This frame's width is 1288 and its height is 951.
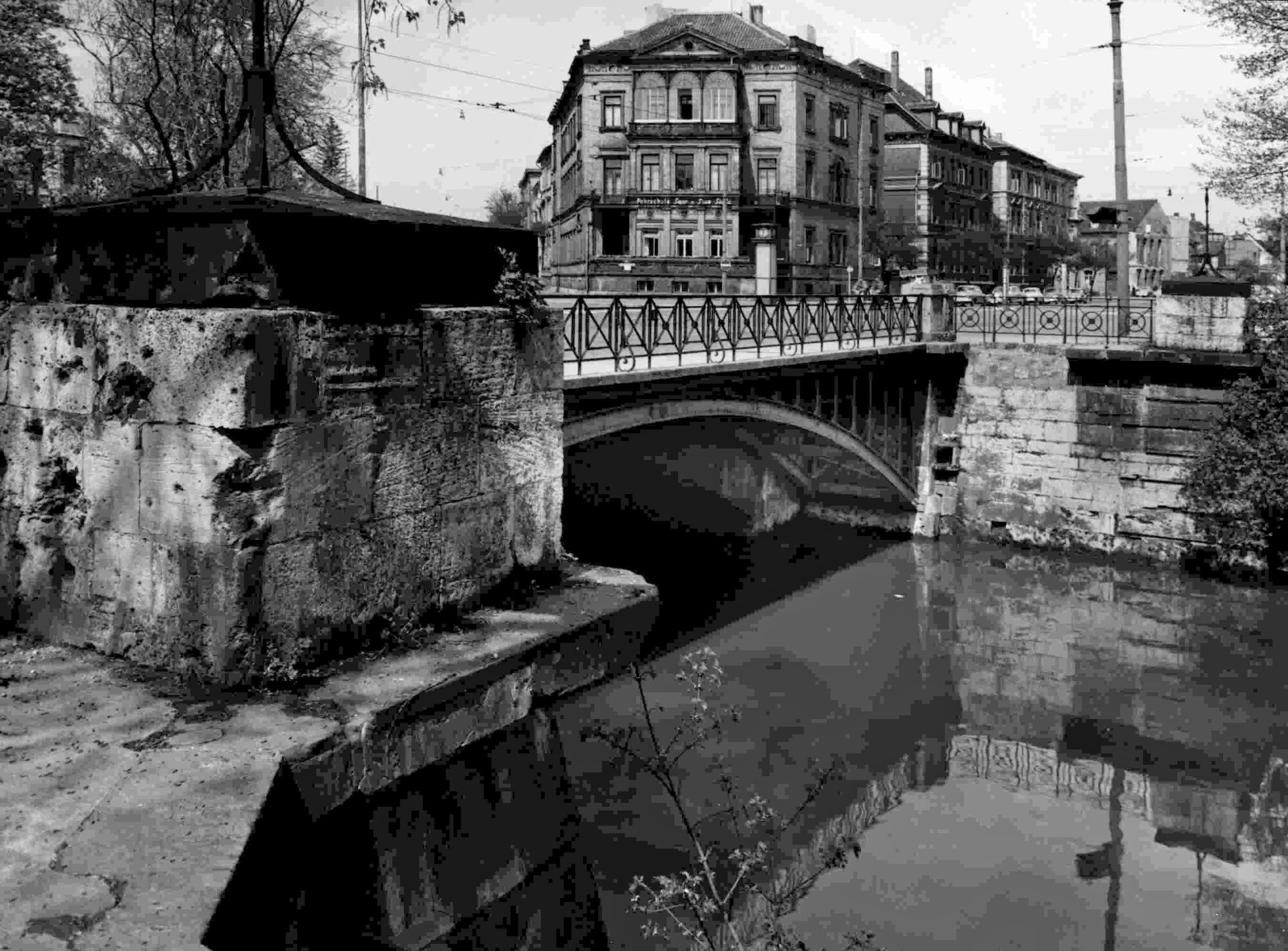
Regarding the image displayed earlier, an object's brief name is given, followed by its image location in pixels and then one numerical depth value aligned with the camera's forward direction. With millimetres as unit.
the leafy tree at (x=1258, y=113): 26094
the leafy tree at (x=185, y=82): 17078
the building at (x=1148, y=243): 99688
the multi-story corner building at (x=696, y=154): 54938
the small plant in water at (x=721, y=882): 4648
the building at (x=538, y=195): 83250
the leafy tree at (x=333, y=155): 28086
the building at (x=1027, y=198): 75250
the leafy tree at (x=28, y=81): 25156
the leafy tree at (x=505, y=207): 80500
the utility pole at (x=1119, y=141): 26562
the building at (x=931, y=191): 68812
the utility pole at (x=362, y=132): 24875
